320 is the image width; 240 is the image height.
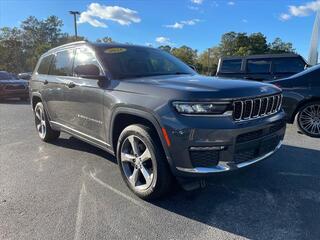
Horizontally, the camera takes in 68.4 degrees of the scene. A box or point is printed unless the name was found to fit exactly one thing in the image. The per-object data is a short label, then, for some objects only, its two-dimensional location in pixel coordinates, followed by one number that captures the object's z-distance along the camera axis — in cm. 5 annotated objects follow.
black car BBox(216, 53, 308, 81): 766
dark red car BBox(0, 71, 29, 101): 1036
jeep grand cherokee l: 219
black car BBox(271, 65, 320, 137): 469
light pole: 2530
